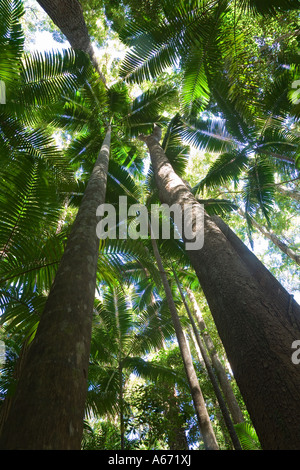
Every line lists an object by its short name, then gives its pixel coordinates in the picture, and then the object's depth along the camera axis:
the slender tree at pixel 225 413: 3.95
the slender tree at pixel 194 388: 3.36
